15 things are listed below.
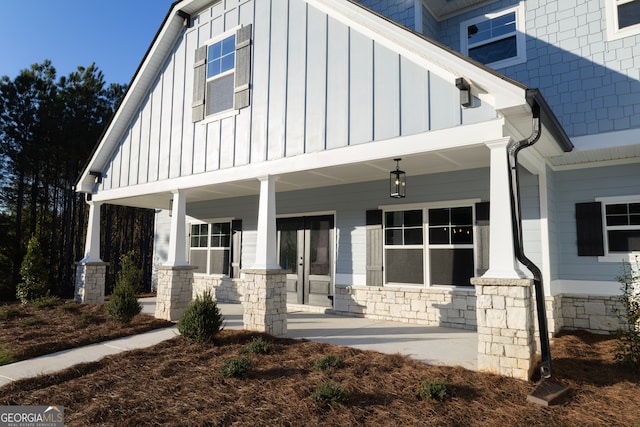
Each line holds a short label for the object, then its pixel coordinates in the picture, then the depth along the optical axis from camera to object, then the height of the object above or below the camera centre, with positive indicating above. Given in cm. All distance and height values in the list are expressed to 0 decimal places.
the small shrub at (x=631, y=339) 468 -105
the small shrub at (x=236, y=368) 465 -138
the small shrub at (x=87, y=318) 802 -141
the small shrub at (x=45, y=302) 1011 -134
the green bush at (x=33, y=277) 1132 -77
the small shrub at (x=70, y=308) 935 -137
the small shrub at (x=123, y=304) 748 -100
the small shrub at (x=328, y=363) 479 -135
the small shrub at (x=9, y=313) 879 -144
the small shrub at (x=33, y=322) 780 -145
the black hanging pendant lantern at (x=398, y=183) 642 +118
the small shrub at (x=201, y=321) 603 -106
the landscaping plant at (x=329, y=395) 381 -138
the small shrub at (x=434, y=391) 382 -134
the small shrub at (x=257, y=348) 553 -134
